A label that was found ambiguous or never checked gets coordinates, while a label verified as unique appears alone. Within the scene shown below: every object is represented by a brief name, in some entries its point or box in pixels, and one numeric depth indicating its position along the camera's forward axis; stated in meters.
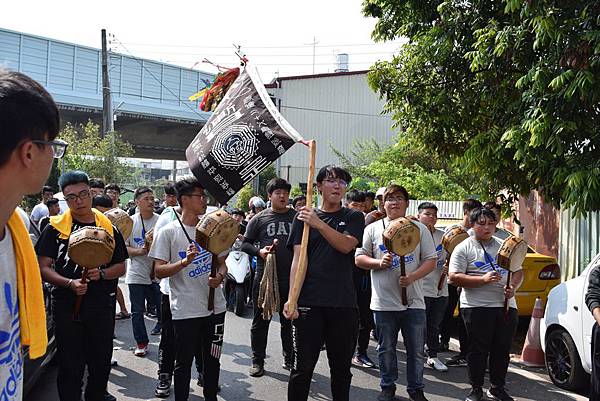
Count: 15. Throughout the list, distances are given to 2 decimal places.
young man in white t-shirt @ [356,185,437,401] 5.45
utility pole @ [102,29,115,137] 22.86
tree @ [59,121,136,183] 23.23
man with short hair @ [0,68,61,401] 1.61
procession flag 4.69
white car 5.72
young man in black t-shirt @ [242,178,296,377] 6.32
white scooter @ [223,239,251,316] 9.43
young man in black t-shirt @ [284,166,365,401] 4.38
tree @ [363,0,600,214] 6.17
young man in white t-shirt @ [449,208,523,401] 5.51
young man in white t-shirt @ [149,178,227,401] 4.85
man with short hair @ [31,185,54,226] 10.52
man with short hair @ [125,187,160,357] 6.96
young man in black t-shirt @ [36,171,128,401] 4.43
